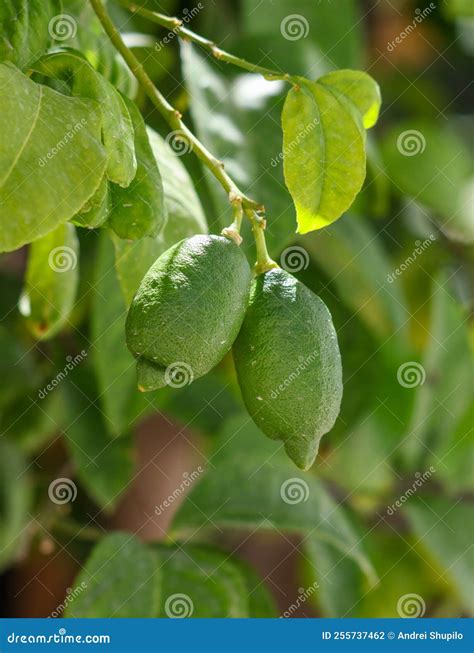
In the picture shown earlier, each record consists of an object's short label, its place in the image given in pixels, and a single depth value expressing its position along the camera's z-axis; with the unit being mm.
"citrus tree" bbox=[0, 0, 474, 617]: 558
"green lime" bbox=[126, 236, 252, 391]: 542
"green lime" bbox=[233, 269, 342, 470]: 562
